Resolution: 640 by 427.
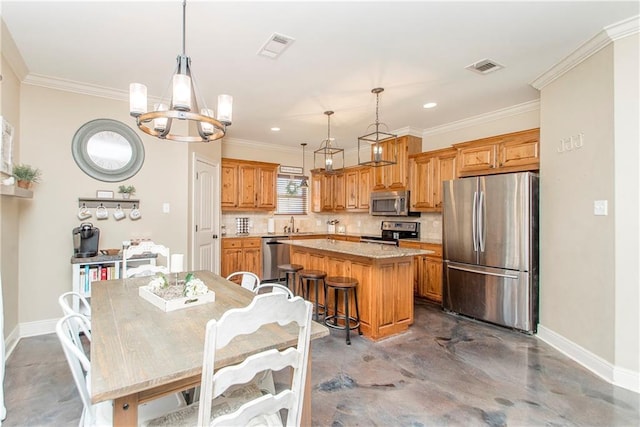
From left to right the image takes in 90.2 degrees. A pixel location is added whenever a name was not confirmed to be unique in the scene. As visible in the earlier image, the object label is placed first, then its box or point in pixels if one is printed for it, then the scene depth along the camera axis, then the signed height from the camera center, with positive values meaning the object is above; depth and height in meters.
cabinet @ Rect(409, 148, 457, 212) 4.68 +0.59
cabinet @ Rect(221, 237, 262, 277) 5.56 -0.75
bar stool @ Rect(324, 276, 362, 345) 3.15 -0.96
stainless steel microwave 5.29 +0.19
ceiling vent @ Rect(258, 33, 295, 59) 2.57 +1.42
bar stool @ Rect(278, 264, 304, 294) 3.88 -0.68
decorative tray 1.79 -0.49
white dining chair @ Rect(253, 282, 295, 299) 5.24 -1.27
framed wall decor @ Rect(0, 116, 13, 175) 2.64 +0.55
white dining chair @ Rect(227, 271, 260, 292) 2.58 -0.55
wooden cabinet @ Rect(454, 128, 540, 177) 3.67 +0.76
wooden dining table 1.04 -0.54
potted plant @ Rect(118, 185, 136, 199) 3.70 +0.26
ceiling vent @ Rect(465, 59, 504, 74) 2.98 +1.42
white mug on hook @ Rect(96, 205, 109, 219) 3.60 +0.01
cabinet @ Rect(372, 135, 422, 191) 5.25 +0.82
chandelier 1.78 +0.63
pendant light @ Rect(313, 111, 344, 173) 6.50 +1.27
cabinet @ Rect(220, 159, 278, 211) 5.78 +0.53
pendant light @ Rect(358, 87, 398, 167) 5.39 +1.17
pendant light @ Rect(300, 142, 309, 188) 6.12 +0.72
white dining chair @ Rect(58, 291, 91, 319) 3.11 -0.94
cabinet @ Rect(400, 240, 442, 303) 4.50 -0.86
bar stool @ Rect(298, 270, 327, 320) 3.54 -0.70
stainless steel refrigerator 3.38 -0.39
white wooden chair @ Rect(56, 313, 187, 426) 1.21 -0.82
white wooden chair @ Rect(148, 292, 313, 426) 1.06 -0.56
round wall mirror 3.55 +0.72
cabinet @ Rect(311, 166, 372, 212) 6.20 +0.50
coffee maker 3.30 -0.30
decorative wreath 6.89 +0.55
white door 4.51 -0.03
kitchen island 3.25 -0.72
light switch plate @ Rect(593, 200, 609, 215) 2.53 +0.06
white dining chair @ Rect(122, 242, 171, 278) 2.75 -0.41
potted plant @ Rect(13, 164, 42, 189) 2.88 +0.34
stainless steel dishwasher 5.90 -0.79
